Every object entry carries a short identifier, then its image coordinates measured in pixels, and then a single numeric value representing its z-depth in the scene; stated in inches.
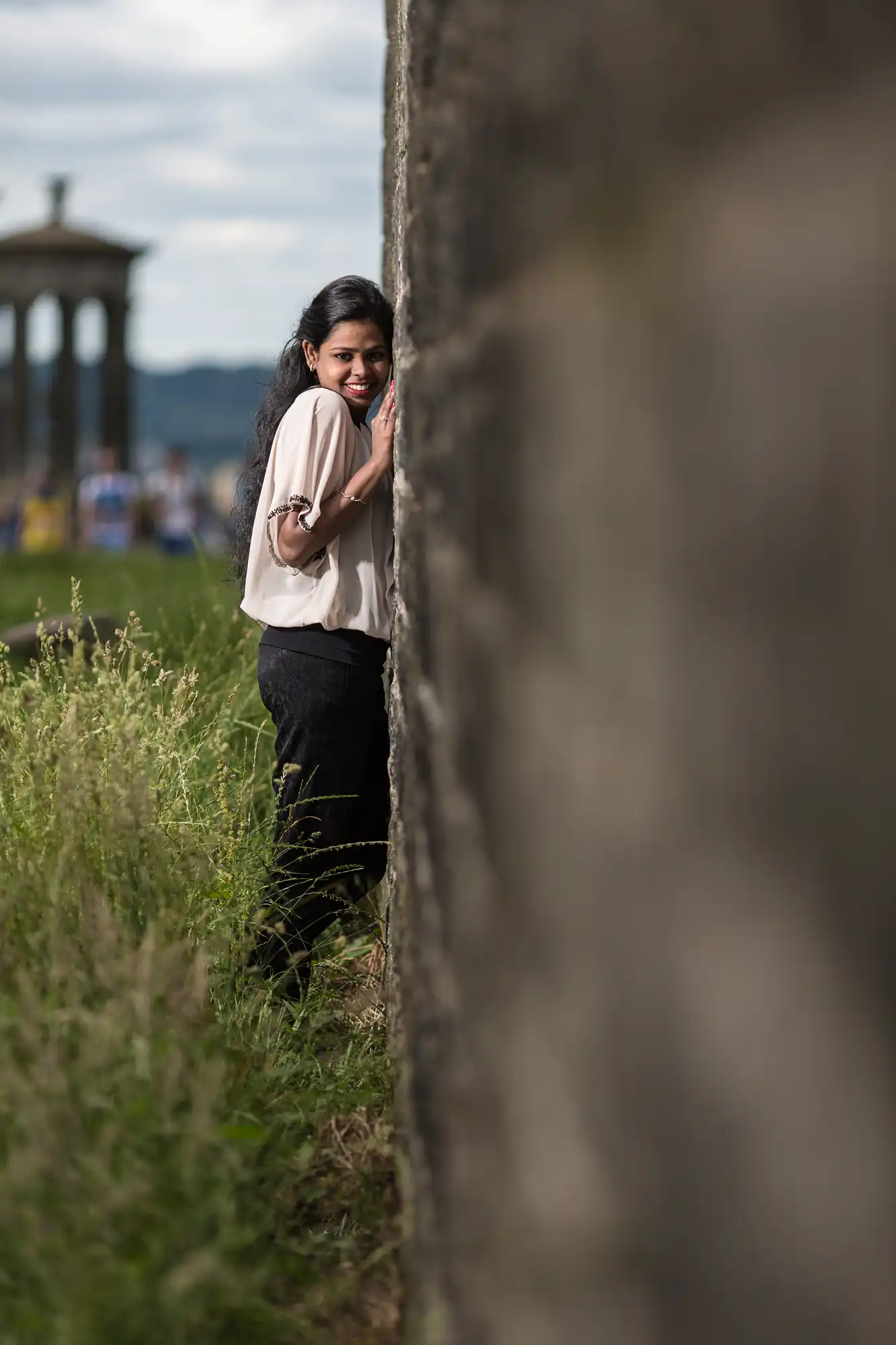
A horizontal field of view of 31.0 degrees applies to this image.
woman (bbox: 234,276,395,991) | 151.1
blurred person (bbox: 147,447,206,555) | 734.5
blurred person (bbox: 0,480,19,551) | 895.7
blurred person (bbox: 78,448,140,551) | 773.3
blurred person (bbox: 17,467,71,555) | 748.0
